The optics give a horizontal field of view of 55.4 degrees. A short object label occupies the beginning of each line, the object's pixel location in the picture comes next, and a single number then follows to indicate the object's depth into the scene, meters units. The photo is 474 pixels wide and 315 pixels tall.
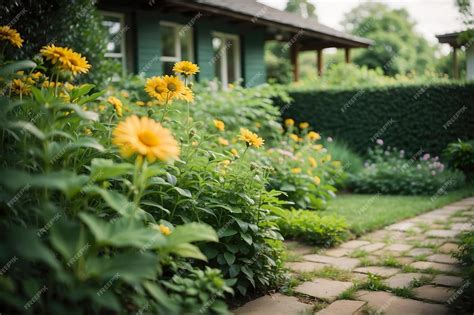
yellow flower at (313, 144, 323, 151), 6.32
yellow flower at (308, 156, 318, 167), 5.65
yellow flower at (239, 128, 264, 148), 2.84
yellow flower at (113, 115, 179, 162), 1.73
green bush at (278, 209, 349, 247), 4.27
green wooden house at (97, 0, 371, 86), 8.39
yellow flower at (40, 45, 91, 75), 2.29
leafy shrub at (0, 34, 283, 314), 1.57
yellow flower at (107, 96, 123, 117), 2.96
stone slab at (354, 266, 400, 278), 3.36
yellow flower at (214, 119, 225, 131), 3.43
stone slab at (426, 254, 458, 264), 3.62
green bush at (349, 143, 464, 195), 7.26
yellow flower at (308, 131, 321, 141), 5.98
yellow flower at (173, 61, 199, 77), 2.83
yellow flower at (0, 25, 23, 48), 2.56
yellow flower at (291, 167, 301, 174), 5.33
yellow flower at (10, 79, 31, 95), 2.62
